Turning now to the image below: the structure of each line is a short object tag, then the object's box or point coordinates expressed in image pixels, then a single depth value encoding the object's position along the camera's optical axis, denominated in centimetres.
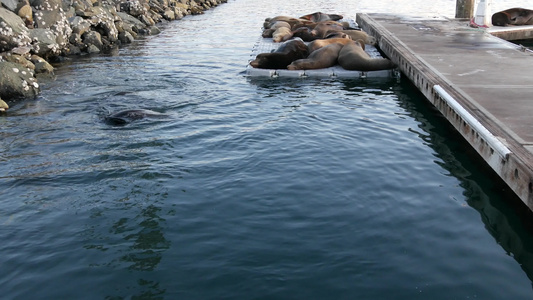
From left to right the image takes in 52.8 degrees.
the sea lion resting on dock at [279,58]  1425
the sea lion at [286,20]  2179
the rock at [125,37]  2130
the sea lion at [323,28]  1795
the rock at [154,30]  2445
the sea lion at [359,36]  1755
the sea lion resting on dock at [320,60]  1402
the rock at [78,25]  1900
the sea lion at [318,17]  2367
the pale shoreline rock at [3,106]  1079
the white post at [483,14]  1840
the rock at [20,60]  1370
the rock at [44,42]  1590
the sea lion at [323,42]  1517
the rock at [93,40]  1920
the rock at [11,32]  1423
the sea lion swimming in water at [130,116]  975
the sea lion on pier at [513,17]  1983
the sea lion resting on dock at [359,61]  1366
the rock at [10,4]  1654
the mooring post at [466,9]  2191
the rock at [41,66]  1468
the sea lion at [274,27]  2016
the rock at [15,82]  1171
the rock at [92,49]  1879
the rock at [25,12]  1658
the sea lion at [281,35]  1859
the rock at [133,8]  2602
